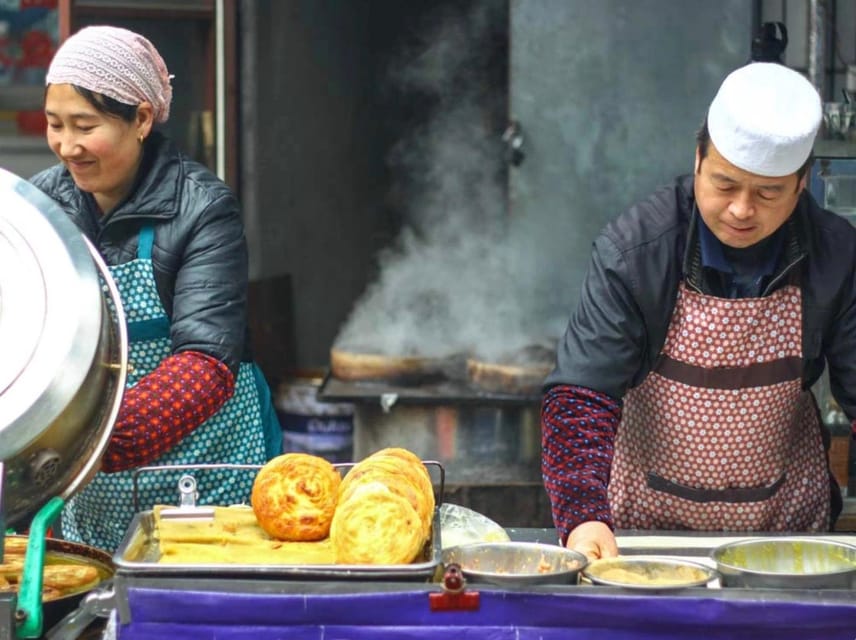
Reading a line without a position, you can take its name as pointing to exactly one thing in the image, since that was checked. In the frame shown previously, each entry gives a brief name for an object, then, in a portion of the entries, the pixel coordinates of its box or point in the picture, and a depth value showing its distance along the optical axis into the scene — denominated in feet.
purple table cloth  12.71
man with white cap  17.95
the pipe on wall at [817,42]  30.78
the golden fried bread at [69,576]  14.67
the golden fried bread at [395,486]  13.94
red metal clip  12.63
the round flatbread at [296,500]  14.35
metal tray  12.89
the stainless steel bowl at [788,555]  14.92
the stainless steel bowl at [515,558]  14.01
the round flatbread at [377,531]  13.17
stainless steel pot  13.05
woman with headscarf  18.71
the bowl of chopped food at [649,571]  13.56
